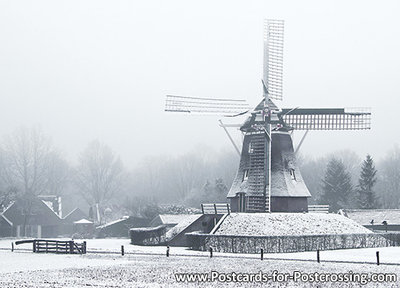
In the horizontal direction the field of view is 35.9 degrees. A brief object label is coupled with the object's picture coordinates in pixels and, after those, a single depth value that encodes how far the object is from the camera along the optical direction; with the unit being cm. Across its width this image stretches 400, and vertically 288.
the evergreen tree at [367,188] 7949
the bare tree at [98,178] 10494
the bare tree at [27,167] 8117
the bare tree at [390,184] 10794
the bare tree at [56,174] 9750
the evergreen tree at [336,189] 8394
